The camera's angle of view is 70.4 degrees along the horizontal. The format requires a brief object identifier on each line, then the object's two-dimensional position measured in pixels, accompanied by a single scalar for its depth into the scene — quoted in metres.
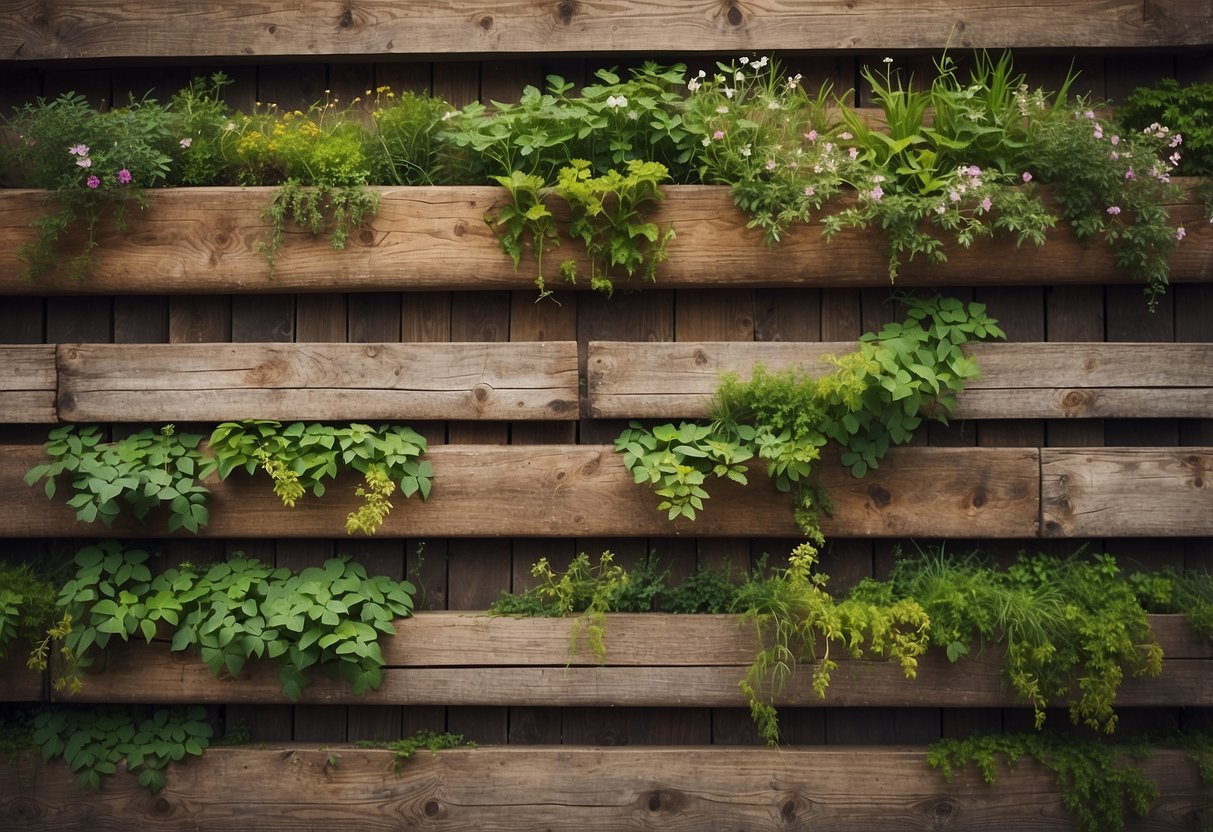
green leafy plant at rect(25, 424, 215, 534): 3.60
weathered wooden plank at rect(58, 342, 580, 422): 3.80
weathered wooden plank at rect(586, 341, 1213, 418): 3.79
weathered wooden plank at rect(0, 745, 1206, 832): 3.75
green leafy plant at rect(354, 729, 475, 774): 3.77
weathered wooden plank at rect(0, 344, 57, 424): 3.87
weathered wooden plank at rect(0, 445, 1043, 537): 3.78
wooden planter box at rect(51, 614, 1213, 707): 3.73
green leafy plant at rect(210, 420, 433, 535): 3.63
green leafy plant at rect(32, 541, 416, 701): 3.59
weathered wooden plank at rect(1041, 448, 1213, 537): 3.79
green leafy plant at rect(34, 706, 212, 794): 3.77
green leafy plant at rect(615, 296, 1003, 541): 3.56
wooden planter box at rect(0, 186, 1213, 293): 3.79
